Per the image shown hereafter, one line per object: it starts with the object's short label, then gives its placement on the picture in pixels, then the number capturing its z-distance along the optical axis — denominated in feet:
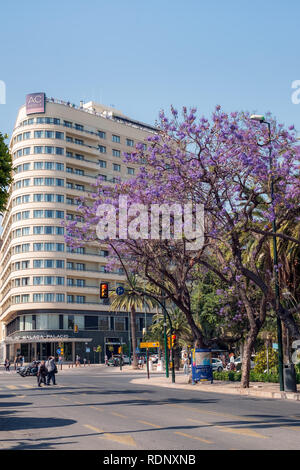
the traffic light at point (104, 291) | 108.06
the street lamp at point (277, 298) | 81.66
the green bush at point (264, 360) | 119.55
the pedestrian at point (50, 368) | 111.55
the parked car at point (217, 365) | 173.47
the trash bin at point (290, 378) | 81.51
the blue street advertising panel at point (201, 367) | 105.40
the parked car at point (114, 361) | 250.57
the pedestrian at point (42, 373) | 110.11
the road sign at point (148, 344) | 149.10
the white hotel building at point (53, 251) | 276.82
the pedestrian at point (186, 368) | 155.58
